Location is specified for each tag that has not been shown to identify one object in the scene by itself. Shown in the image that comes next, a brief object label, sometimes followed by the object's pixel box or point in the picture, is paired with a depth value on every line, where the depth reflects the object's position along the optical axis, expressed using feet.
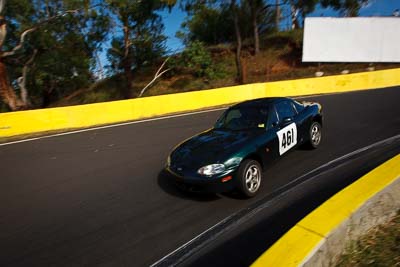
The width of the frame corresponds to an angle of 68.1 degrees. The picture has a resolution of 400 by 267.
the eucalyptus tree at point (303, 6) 97.92
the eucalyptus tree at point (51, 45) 81.46
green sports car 13.85
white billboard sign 77.15
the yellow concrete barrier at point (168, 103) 35.37
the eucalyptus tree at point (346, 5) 101.30
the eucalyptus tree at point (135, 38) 85.36
